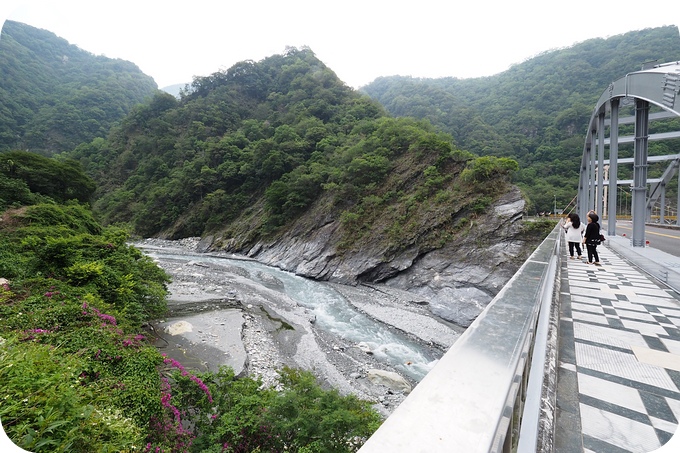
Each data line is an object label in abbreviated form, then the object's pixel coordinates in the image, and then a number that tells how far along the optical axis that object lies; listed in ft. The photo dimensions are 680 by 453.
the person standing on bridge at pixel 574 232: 24.13
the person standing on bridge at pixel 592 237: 23.13
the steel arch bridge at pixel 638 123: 16.44
